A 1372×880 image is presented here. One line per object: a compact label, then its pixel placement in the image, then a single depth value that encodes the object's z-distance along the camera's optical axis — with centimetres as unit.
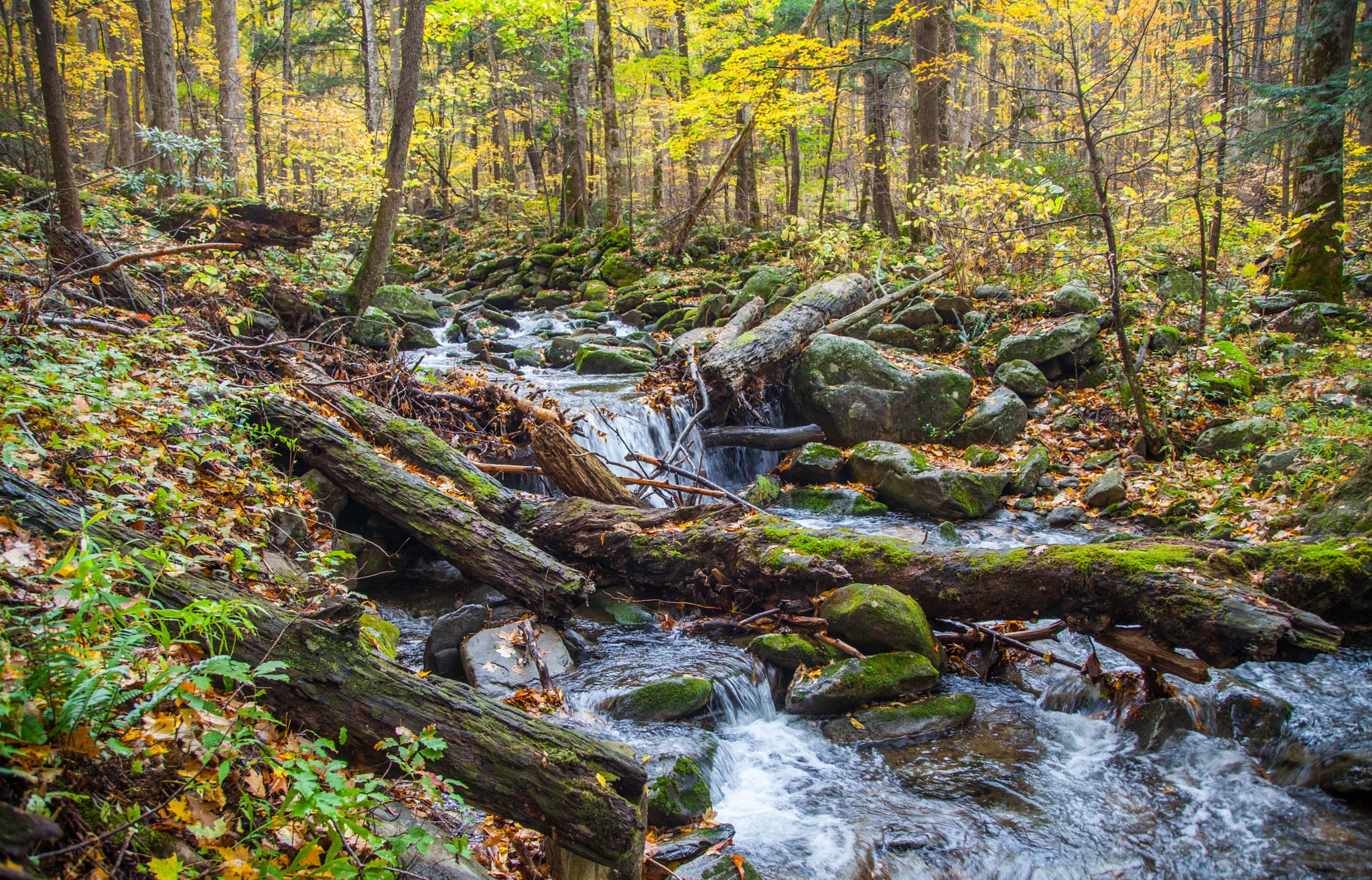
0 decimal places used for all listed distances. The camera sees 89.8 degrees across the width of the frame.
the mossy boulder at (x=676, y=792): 367
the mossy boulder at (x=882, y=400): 1012
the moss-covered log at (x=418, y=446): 614
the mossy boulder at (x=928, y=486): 830
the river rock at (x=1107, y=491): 788
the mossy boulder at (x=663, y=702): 470
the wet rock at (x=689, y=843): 338
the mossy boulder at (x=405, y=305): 1384
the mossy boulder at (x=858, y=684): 480
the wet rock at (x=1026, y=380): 1034
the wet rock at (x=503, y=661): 454
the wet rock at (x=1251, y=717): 450
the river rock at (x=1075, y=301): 1100
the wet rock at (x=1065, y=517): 776
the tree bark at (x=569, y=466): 669
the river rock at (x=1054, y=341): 1034
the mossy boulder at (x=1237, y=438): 778
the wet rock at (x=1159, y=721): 462
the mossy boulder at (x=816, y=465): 933
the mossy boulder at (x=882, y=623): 501
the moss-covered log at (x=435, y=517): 520
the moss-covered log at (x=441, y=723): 264
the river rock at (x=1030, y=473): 863
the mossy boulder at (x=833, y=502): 852
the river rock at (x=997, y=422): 977
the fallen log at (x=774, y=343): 994
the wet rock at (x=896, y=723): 466
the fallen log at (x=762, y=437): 984
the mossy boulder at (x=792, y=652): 510
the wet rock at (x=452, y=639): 488
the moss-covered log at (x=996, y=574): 409
